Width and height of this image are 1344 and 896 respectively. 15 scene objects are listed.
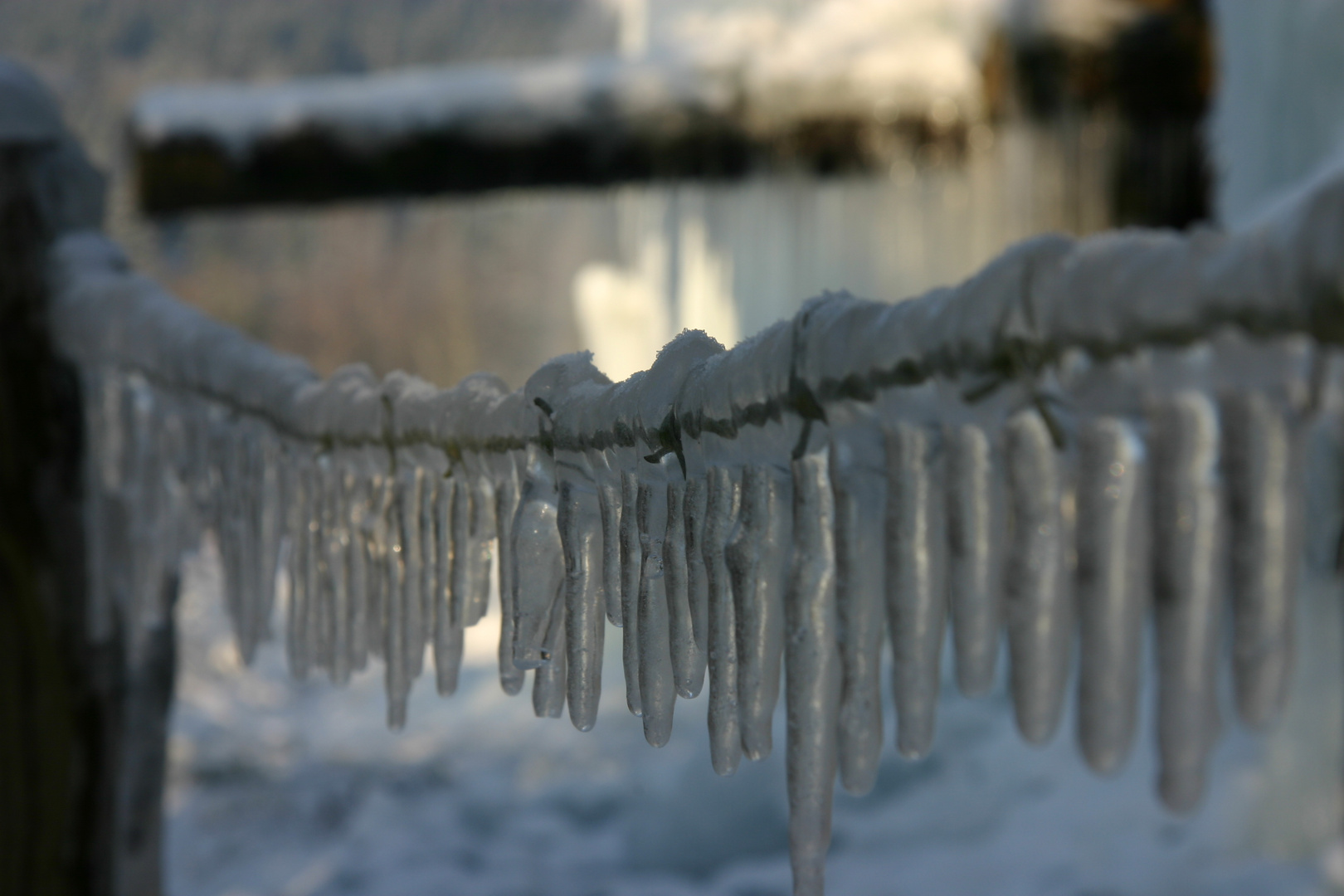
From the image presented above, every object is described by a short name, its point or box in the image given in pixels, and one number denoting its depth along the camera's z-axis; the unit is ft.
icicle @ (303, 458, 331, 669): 6.72
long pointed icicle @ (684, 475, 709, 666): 5.10
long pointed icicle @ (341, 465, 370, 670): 6.41
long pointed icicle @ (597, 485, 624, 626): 5.39
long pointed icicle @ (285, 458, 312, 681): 6.87
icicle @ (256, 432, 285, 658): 7.03
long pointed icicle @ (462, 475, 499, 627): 5.91
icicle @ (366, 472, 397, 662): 6.23
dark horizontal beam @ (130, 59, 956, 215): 25.86
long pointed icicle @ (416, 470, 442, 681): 6.08
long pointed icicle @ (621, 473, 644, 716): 5.31
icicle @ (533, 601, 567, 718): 5.60
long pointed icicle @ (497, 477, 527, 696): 5.69
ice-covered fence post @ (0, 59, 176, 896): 9.07
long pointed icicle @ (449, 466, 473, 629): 5.94
